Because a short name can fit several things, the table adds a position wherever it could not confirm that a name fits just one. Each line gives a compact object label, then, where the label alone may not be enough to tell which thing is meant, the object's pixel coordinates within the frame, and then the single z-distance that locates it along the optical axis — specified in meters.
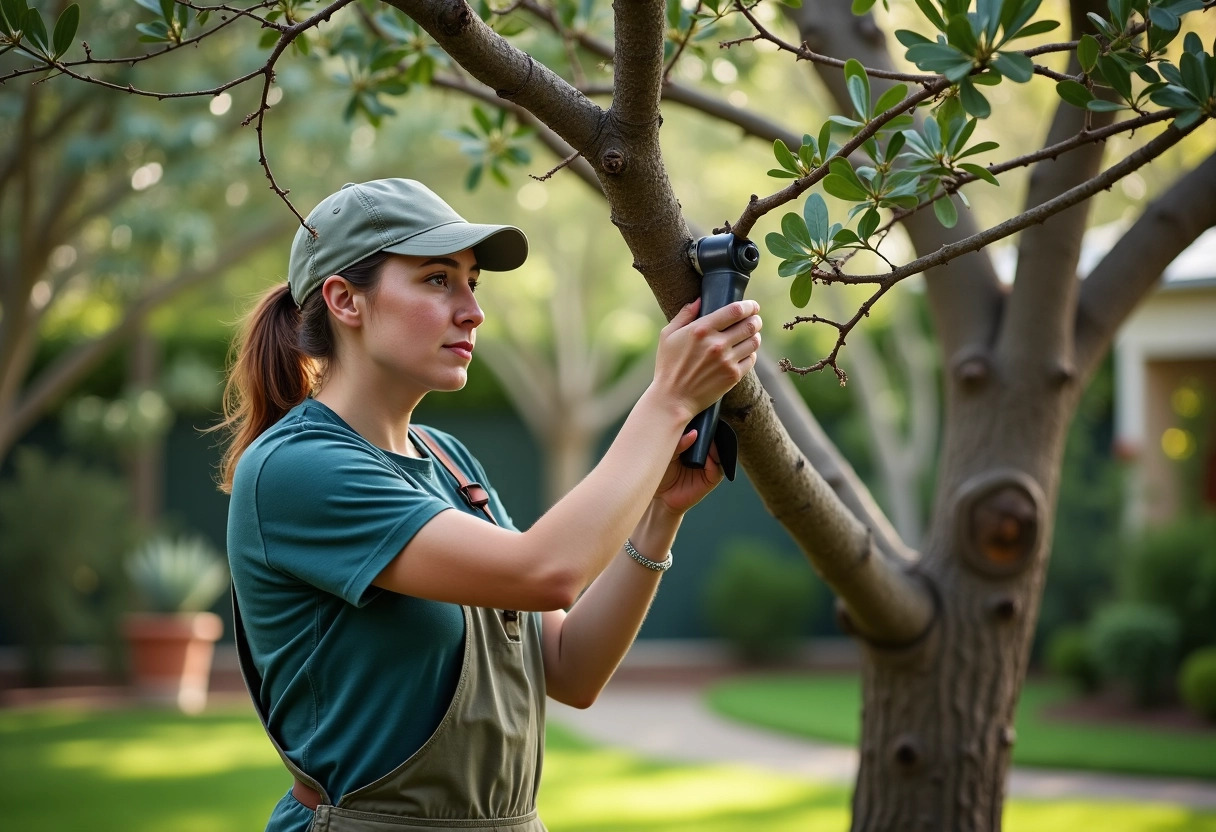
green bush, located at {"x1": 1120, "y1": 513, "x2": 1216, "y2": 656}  8.96
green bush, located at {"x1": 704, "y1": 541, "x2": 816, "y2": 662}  12.71
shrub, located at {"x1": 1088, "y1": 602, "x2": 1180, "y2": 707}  8.78
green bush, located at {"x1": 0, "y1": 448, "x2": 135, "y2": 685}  11.17
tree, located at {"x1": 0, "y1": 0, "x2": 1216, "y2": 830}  1.84
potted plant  10.68
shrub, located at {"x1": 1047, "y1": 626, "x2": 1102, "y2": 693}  9.84
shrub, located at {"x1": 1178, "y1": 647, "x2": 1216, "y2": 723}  8.20
